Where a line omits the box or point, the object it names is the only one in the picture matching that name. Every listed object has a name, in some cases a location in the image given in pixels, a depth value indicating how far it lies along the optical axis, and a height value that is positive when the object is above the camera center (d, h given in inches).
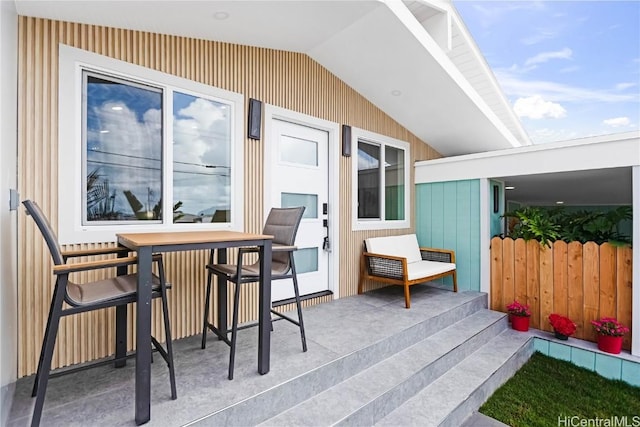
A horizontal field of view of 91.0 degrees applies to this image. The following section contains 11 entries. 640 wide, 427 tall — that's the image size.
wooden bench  147.3 -25.5
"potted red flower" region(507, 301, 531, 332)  146.1 -47.6
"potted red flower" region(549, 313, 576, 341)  133.5 -47.8
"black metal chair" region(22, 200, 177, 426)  57.5 -17.0
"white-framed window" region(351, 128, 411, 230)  167.6 +18.8
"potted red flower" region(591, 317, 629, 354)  121.8 -46.7
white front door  136.5 +11.7
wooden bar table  62.2 -14.9
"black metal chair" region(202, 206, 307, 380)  85.6 -15.4
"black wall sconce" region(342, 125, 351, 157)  157.9 +36.9
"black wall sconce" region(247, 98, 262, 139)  122.4 +37.0
